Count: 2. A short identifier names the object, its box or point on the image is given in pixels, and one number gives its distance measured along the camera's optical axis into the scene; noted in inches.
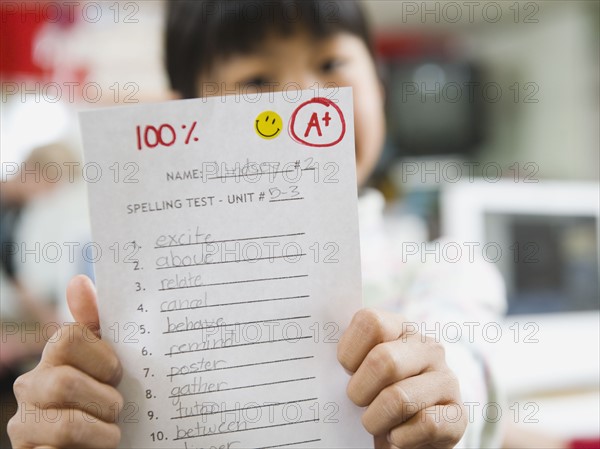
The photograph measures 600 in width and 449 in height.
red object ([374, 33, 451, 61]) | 101.1
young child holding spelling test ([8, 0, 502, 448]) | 12.2
